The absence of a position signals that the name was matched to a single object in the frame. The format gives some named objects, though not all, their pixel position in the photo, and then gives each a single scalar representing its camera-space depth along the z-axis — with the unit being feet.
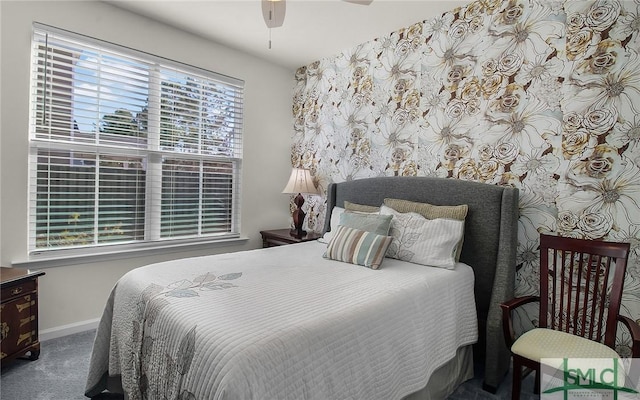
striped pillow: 6.89
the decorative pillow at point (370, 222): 7.55
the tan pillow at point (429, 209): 7.47
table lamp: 11.32
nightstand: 10.82
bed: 3.59
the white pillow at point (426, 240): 7.01
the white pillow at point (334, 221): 9.16
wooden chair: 5.27
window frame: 7.73
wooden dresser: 6.39
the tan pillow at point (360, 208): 9.12
